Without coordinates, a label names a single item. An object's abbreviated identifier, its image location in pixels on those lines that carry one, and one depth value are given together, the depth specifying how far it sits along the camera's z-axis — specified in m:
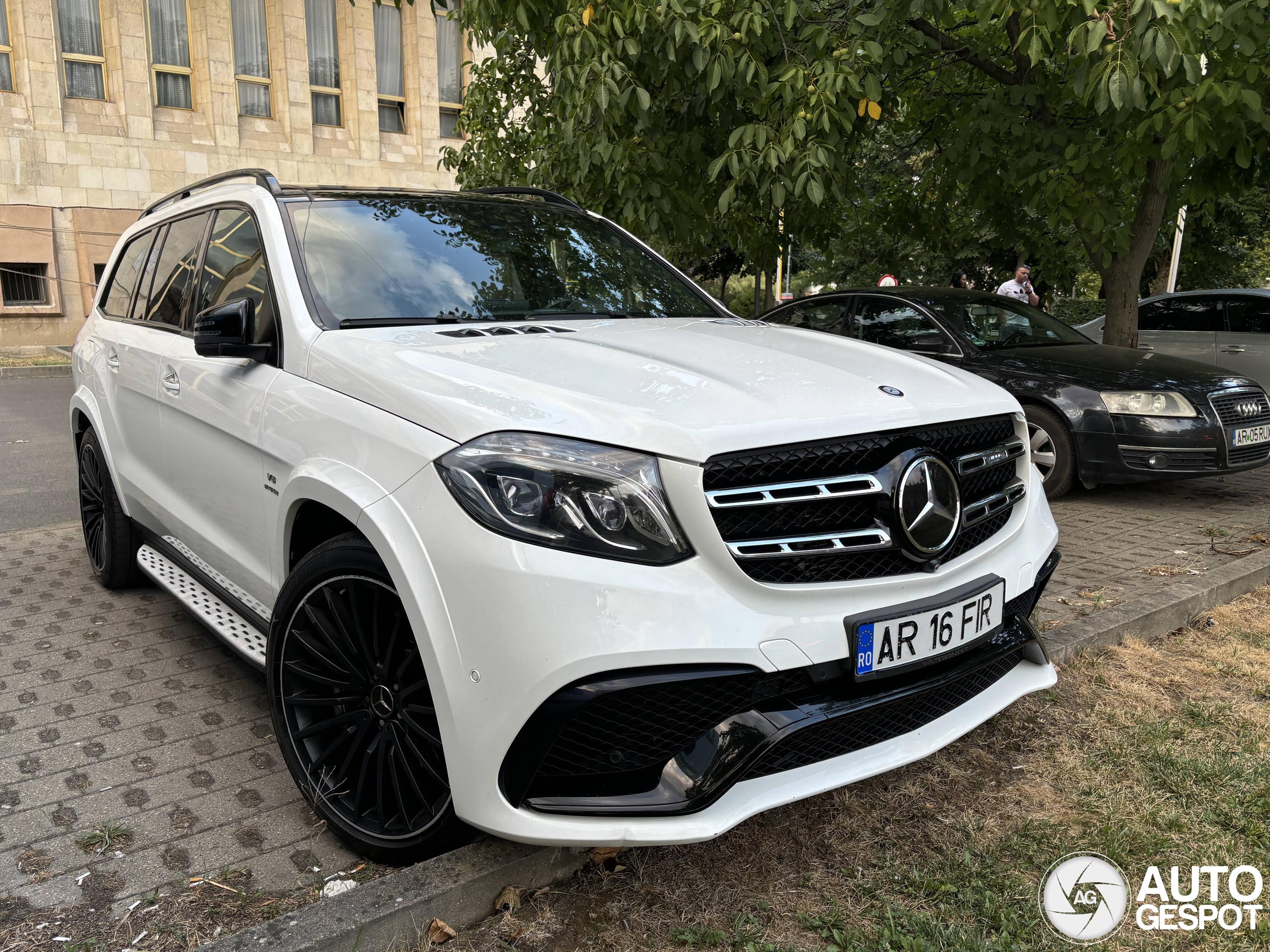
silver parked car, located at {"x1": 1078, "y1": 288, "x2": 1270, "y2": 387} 10.59
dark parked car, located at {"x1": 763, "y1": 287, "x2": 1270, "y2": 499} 6.81
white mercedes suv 2.09
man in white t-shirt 13.31
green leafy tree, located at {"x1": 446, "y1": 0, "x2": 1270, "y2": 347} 5.12
